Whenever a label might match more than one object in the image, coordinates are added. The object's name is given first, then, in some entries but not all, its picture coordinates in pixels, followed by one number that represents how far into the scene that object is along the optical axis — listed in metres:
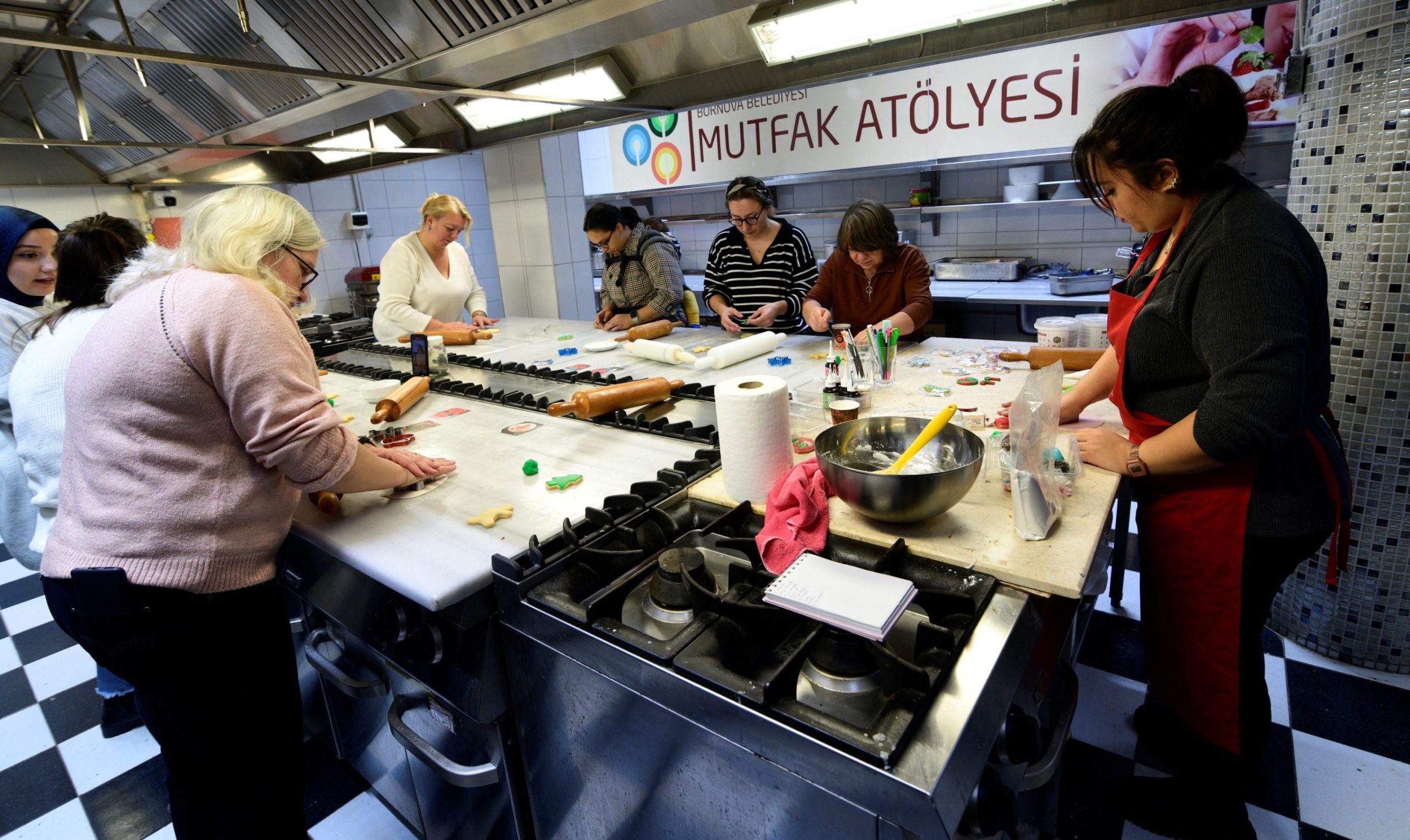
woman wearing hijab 2.14
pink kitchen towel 1.14
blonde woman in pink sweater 1.21
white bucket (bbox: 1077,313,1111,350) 2.16
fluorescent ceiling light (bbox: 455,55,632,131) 2.94
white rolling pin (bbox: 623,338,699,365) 2.62
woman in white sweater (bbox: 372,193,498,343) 3.46
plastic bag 1.13
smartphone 2.65
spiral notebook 0.89
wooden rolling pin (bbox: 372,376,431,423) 2.11
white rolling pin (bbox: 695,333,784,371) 2.54
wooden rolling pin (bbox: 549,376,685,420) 1.96
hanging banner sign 3.69
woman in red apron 1.12
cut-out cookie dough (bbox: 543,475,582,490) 1.55
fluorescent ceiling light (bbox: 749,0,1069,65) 1.92
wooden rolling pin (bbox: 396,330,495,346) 3.33
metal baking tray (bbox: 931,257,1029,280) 4.89
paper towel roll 1.30
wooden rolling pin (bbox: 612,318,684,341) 3.14
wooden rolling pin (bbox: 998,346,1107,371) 2.06
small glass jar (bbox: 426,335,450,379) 2.88
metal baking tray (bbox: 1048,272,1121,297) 4.32
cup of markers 2.09
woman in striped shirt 3.26
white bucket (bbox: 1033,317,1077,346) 2.19
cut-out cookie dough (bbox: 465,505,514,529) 1.39
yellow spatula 1.19
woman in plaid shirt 3.58
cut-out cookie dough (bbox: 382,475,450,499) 1.58
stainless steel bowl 1.12
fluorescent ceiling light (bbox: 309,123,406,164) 4.24
